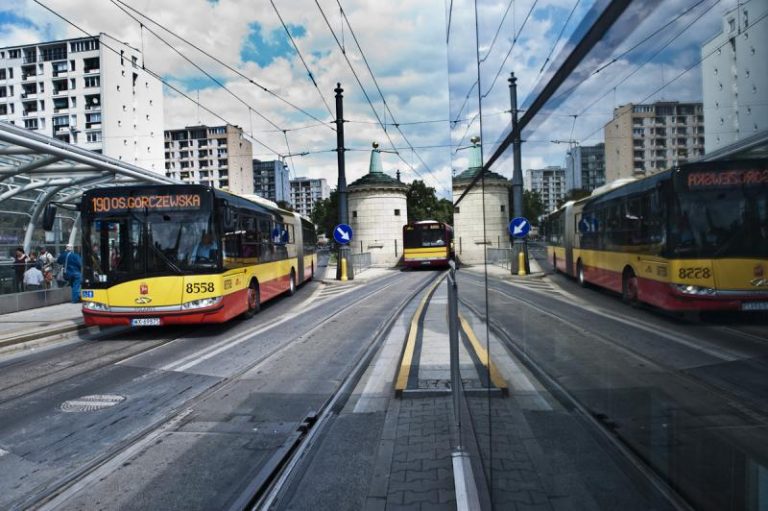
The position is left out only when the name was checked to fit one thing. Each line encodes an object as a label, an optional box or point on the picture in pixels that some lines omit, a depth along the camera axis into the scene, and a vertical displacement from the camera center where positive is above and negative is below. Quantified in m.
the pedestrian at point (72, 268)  15.95 -0.43
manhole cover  5.62 -1.55
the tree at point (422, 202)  61.16 +4.64
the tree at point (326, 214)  63.28 +3.96
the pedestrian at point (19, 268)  14.51 -0.36
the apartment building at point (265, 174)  128.50 +17.31
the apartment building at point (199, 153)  110.06 +19.03
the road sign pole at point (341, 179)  23.70 +2.86
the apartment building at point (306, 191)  191.25 +19.06
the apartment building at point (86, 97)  67.56 +19.66
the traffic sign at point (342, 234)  22.94 +0.49
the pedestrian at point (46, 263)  16.25 -0.28
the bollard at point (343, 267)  25.33 -0.96
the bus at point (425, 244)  31.45 +0.00
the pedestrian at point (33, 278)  15.02 -0.66
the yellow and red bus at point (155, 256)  10.09 -0.09
